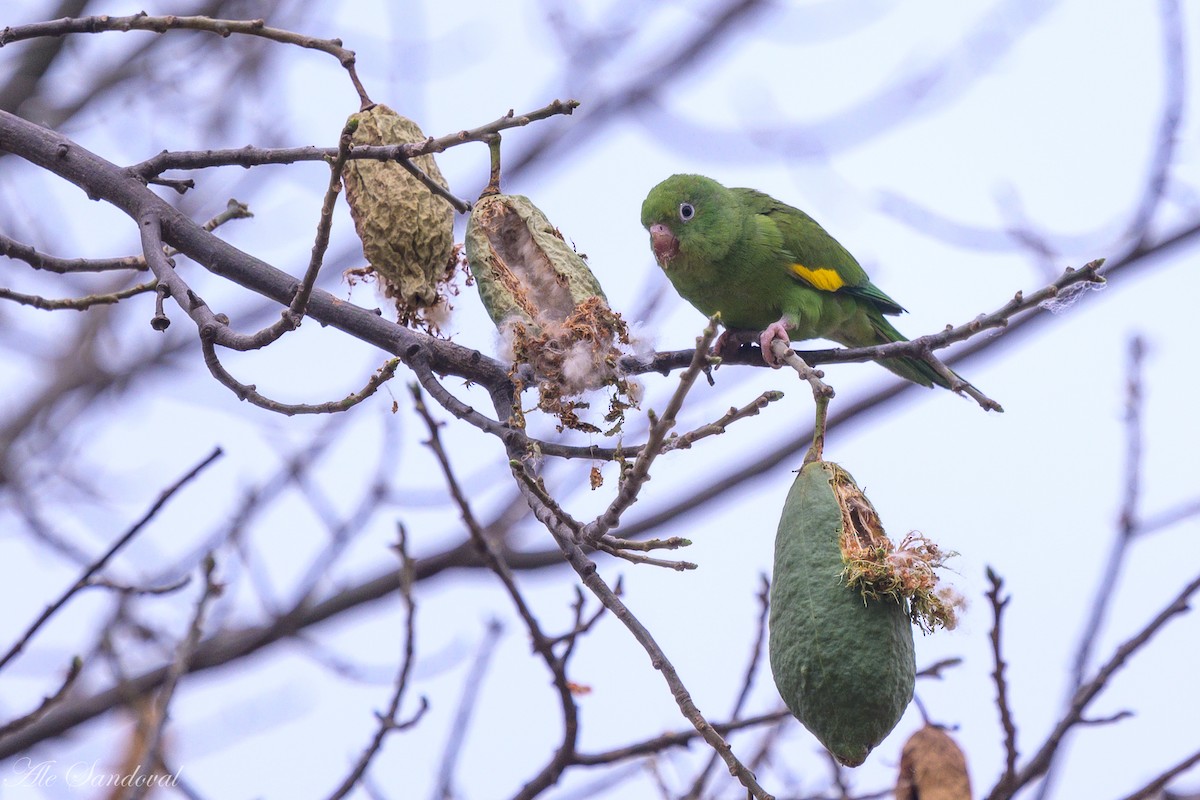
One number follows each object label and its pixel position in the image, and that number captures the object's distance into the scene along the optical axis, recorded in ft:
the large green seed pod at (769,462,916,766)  14.28
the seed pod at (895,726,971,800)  18.22
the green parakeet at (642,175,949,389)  28.99
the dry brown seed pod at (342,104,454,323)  19.99
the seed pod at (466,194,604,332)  19.06
